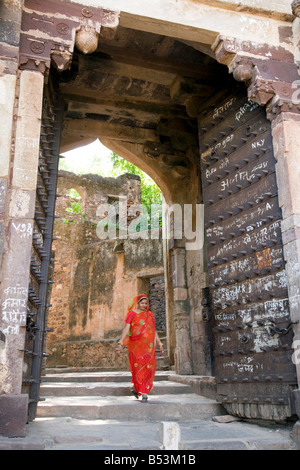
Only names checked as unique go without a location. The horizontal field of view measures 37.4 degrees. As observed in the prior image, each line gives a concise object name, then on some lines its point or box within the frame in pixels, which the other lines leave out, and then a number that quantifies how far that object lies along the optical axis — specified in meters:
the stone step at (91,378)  7.41
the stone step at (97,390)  5.85
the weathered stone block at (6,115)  3.65
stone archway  3.67
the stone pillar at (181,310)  6.89
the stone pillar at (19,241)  3.26
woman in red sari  5.43
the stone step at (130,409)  4.59
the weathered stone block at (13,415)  3.15
